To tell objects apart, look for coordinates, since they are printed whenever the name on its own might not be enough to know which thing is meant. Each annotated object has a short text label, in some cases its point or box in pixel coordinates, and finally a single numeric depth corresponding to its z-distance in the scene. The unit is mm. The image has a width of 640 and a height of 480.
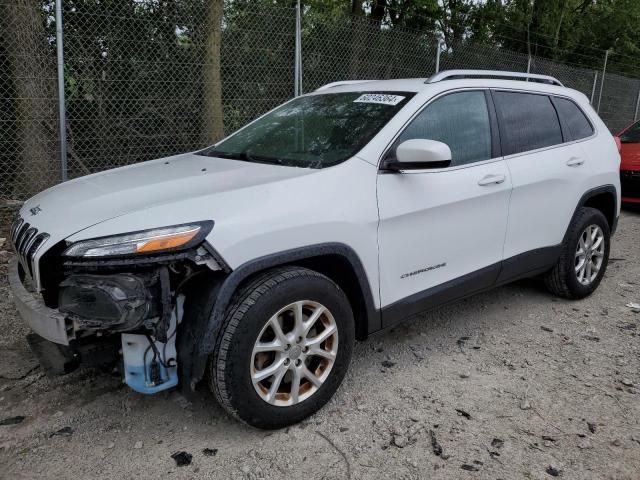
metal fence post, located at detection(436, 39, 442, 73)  8845
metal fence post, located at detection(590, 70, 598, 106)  13242
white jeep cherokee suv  2299
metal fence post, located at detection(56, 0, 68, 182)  5051
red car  7898
